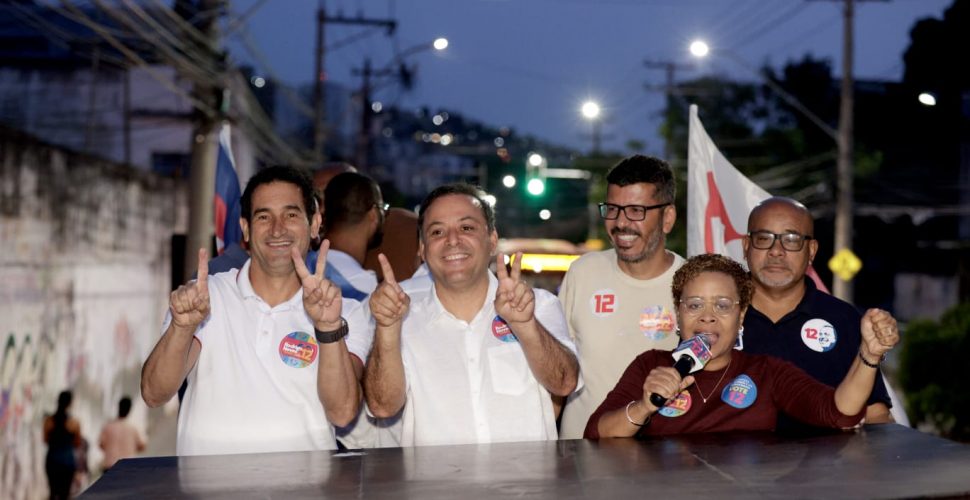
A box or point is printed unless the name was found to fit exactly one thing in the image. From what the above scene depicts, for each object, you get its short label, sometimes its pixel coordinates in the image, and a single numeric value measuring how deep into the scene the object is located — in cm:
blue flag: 761
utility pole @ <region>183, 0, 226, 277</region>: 1245
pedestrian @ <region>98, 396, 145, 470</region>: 1382
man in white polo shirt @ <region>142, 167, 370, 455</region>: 415
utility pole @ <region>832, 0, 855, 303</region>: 2342
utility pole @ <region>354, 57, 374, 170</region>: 3847
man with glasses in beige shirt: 526
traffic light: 2386
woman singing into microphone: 425
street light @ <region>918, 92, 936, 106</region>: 942
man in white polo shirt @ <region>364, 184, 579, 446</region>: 443
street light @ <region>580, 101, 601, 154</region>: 3292
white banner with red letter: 696
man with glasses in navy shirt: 488
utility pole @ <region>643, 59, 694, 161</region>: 4734
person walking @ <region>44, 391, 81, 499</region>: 1185
